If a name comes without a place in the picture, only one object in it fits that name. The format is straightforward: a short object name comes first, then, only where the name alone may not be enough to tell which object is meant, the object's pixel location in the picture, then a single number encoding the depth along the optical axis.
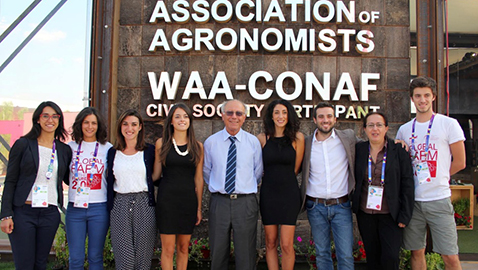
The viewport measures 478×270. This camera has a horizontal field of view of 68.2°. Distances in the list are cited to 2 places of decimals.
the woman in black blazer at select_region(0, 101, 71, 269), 3.03
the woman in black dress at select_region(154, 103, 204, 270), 3.31
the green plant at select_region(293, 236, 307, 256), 4.60
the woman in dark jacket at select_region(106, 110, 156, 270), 3.21
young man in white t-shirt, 3.21
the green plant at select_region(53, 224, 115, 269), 4.50
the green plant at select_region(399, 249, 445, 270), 4.21
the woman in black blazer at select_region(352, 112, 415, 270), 3.17
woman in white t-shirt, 3.24
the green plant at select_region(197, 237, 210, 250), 4.58
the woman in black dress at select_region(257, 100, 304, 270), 3.34
